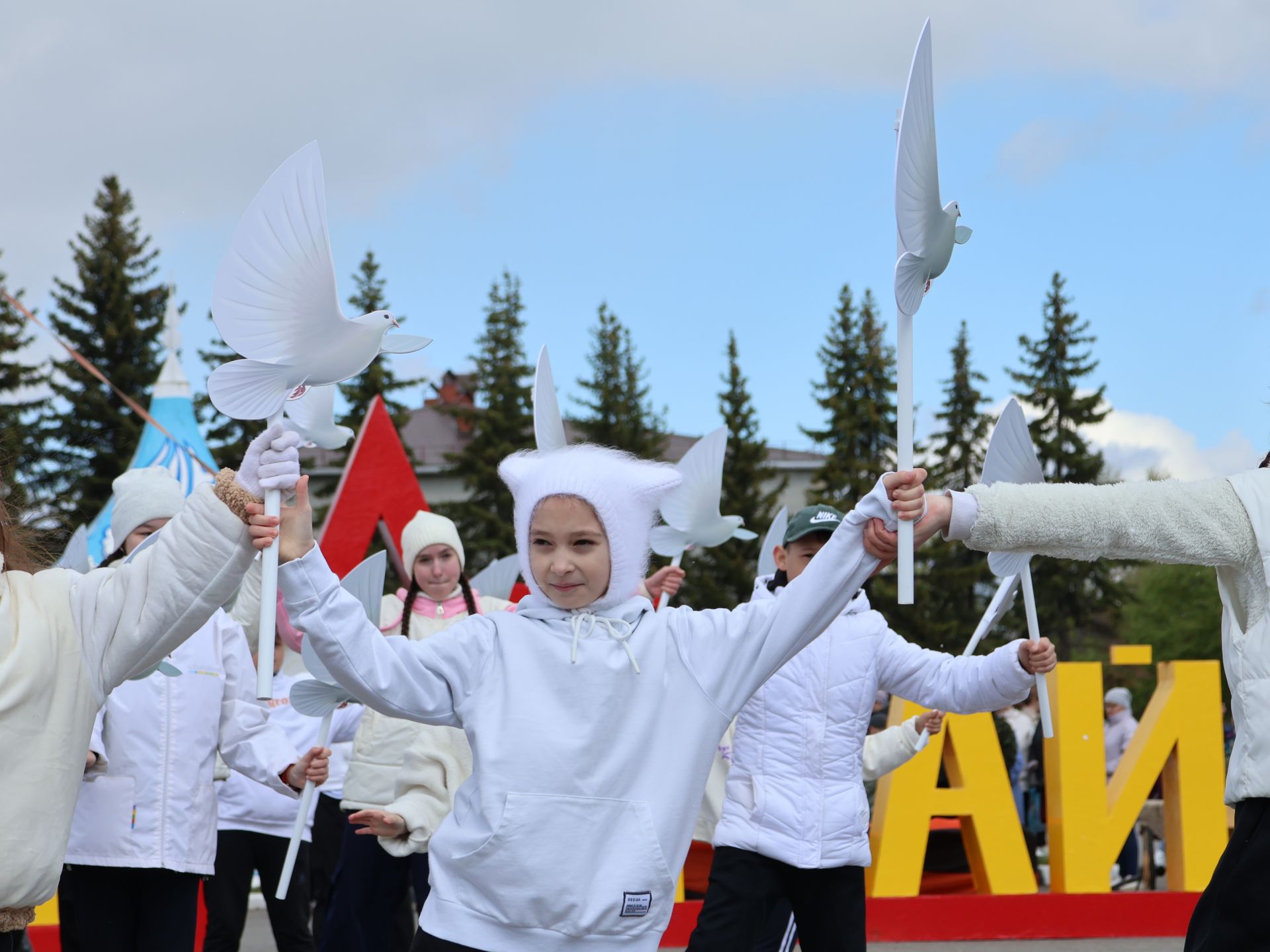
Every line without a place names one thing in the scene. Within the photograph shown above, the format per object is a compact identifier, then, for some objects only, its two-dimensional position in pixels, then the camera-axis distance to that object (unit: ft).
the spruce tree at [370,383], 111.34
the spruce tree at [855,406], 115.96
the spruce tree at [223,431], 108.37
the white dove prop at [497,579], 23.91
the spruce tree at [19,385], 102.27
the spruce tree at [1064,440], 120.78
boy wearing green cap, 15.89
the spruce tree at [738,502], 108.47
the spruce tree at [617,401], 117.91
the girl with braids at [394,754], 18.56
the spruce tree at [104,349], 104.88
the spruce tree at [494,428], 109.19
